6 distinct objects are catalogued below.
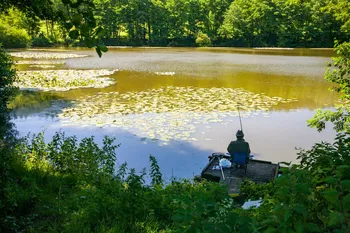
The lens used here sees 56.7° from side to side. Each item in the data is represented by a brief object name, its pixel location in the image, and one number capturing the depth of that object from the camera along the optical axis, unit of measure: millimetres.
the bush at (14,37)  41116
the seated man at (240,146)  6352
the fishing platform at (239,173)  5992
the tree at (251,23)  55625
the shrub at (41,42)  56031
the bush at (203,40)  56750
